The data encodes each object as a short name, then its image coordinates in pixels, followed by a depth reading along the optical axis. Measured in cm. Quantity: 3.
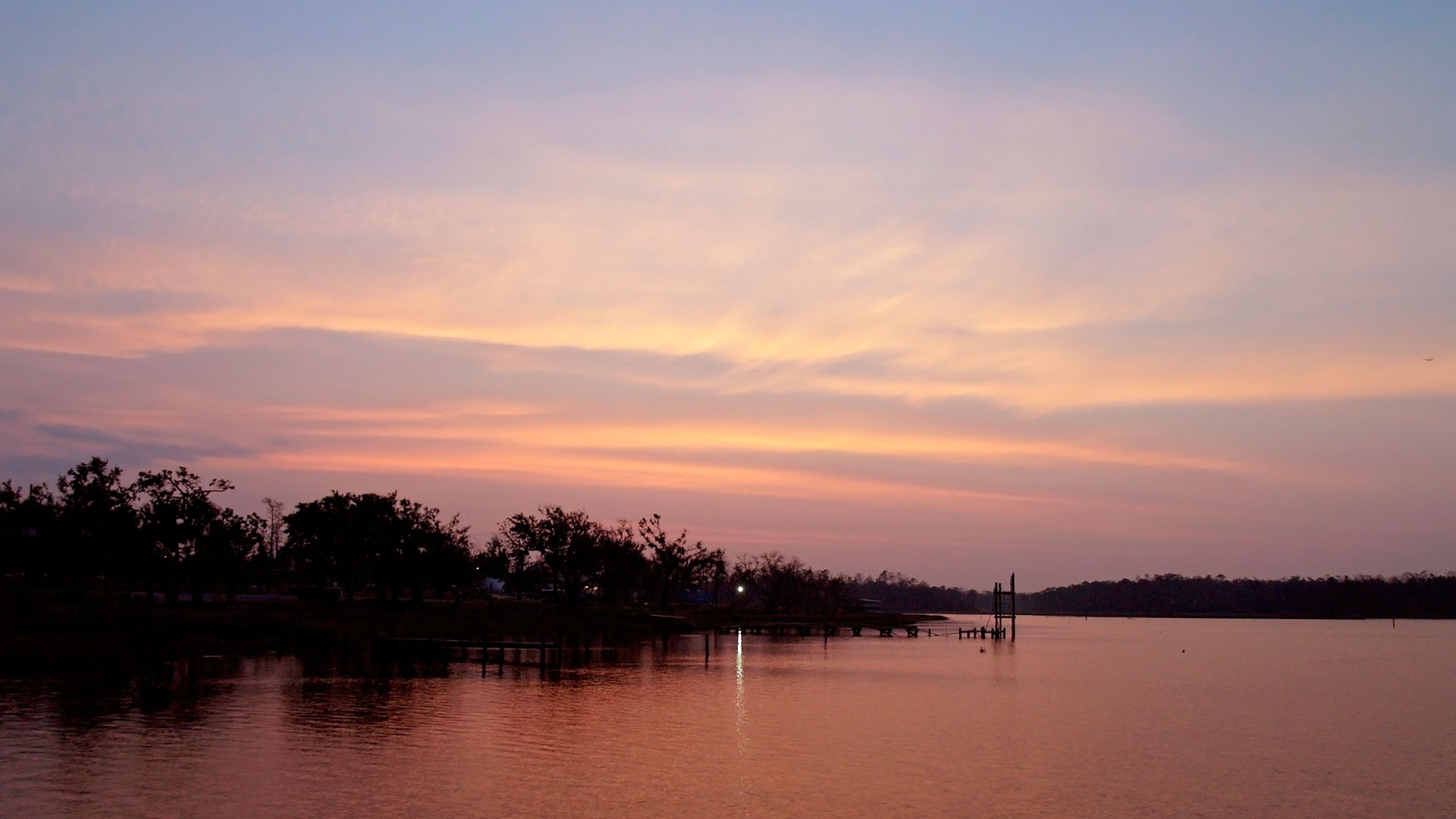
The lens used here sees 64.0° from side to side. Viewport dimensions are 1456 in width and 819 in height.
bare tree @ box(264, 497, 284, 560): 16588
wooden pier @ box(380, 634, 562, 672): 7412
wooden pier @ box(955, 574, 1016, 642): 14062
